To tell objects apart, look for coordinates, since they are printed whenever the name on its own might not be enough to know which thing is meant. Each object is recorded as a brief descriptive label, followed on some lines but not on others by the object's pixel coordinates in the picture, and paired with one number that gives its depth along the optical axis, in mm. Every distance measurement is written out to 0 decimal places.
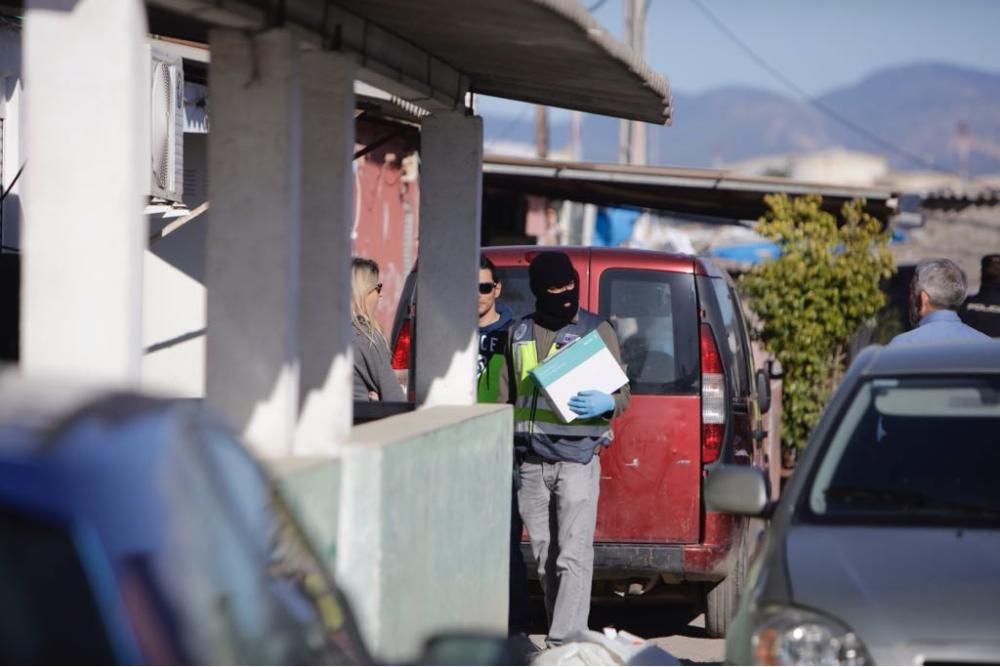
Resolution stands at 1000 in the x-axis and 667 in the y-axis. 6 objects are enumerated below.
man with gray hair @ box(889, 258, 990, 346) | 14260
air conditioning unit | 17688
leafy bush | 27150
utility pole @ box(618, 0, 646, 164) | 42902
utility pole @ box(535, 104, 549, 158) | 57848
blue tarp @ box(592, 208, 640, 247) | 50026
